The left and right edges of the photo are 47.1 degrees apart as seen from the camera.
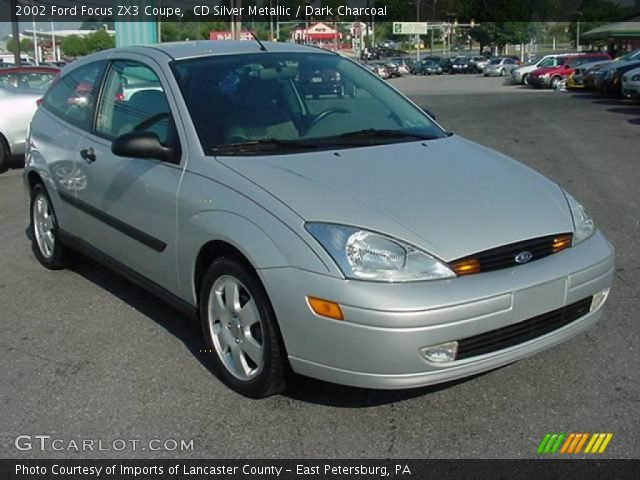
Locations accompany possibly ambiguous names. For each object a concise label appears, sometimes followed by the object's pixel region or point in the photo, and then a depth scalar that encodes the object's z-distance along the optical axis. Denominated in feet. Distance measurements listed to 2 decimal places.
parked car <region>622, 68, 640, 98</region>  62.03
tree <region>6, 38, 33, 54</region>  314.76
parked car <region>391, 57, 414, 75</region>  184.81
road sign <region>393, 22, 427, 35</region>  271.08
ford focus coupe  9.72
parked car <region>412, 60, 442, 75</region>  192.13
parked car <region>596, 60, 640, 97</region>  72.49
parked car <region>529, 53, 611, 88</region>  104.92
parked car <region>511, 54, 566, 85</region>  114.87
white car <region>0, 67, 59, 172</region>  35.17
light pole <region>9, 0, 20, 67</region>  110.28
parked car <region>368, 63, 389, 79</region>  161.61
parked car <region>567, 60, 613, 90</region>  93.04
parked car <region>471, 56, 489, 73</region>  193.57
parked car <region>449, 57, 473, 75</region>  195.11
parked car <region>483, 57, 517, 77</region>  166.71
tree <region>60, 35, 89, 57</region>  297.94
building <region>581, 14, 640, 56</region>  150.51
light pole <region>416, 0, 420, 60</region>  296.85
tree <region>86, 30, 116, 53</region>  268.74
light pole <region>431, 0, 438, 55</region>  341.45
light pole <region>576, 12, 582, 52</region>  245.04
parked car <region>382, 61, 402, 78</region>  174.70
